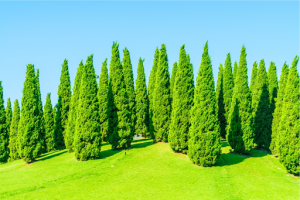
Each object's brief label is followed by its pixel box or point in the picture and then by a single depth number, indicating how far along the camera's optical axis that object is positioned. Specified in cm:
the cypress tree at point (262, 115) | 3450
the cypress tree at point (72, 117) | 3106
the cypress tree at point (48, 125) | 4034
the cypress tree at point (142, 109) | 4114
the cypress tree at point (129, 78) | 3822
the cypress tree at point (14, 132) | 3647
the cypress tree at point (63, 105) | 3644
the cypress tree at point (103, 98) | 3572
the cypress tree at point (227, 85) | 3894
